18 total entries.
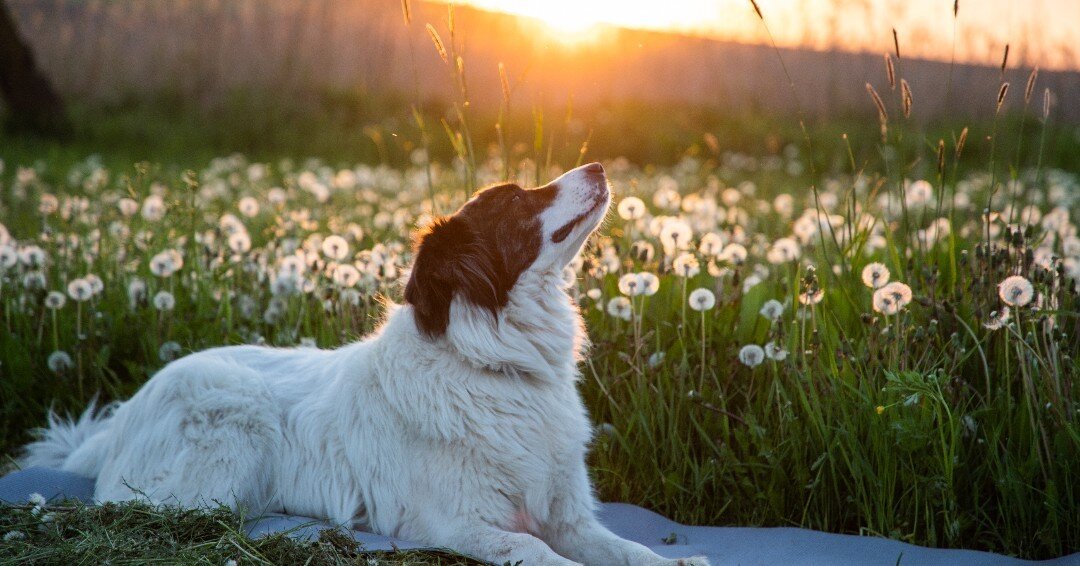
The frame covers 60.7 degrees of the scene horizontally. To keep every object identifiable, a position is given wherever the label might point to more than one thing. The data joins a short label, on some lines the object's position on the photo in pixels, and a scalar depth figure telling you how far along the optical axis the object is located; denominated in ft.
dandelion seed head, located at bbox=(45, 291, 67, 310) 16.19
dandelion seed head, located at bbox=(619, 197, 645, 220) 16.28
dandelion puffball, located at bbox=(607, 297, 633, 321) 14.98
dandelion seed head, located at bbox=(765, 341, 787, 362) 12.78
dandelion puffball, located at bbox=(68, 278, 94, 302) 15.90
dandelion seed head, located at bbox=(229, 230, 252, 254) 18.10
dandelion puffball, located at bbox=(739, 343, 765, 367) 13.25
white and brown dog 11.53
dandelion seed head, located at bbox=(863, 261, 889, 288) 12.67
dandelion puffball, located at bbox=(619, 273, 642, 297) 14.06
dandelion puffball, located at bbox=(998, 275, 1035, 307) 11.34
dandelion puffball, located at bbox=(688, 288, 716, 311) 13.70
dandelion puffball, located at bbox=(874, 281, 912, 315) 11.98
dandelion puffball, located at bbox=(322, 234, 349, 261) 17.12
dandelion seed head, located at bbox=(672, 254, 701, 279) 14.03
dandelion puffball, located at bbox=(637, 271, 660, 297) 14.05
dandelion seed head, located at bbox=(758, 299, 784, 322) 13.83
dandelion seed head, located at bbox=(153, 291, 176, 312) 16.22
